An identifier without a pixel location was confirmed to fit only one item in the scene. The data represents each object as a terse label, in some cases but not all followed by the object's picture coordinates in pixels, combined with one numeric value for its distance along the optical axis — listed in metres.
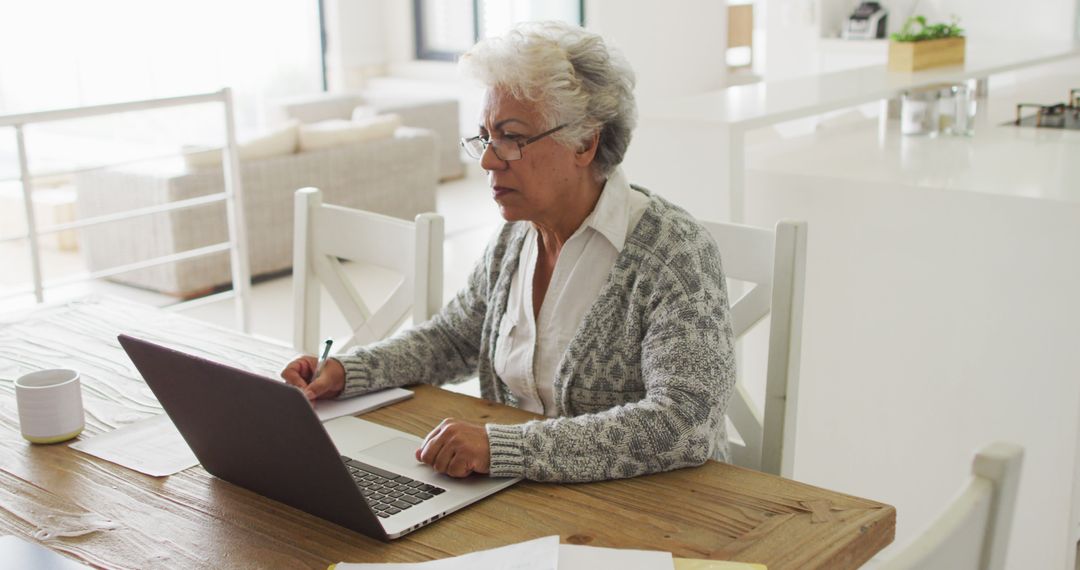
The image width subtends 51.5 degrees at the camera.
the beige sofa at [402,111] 7.09
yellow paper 1.11
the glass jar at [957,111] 3.32
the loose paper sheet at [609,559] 1.12
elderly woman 1.36
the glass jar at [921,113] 3.31
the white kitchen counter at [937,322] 2.39
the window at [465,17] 8.13
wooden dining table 1.17
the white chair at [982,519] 0.81
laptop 1.16
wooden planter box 3.57
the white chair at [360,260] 1.98
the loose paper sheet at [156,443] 1.44
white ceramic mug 1.48
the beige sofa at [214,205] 4.73
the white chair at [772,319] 1.71
